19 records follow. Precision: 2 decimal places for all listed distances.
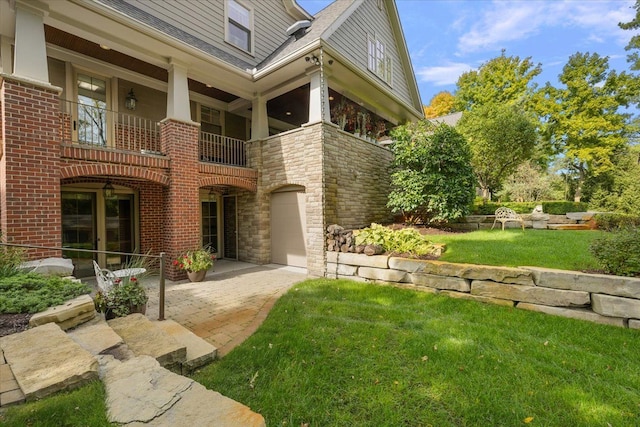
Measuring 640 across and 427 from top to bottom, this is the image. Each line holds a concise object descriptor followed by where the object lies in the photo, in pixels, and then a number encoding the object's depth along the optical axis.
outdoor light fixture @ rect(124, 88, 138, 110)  7.13
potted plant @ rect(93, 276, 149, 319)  3.63
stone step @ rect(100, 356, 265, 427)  1.58
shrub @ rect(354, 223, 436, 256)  5.37
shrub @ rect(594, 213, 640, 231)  7.46
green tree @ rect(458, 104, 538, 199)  13.45
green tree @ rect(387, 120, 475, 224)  7.91
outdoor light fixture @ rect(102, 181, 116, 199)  6.93
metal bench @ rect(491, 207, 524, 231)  8.51
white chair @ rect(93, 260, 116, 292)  3.79
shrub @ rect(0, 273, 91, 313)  2.98
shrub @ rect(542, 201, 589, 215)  11.46
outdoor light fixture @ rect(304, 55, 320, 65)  6.46
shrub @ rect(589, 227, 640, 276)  3.30
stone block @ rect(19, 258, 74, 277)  4.01
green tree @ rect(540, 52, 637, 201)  18.72
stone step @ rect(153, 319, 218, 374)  2.76
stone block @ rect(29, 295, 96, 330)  2.83
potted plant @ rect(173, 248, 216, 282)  6.27
